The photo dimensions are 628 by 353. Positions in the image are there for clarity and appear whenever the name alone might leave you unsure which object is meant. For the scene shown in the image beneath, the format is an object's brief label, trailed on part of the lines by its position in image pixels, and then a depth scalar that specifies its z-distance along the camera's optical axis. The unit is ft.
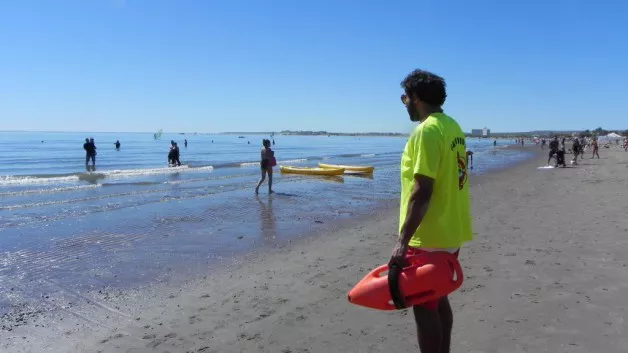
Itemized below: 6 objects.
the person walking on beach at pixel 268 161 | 52.47
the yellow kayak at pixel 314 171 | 77.41
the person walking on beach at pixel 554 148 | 89.76
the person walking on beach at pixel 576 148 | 92.00
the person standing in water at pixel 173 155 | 103.40
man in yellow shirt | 8.33
